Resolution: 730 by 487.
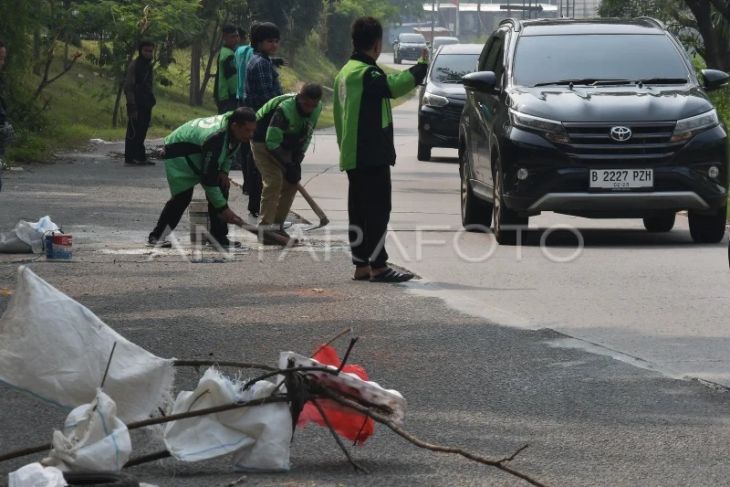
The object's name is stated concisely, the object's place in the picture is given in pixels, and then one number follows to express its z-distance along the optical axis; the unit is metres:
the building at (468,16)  154.75
